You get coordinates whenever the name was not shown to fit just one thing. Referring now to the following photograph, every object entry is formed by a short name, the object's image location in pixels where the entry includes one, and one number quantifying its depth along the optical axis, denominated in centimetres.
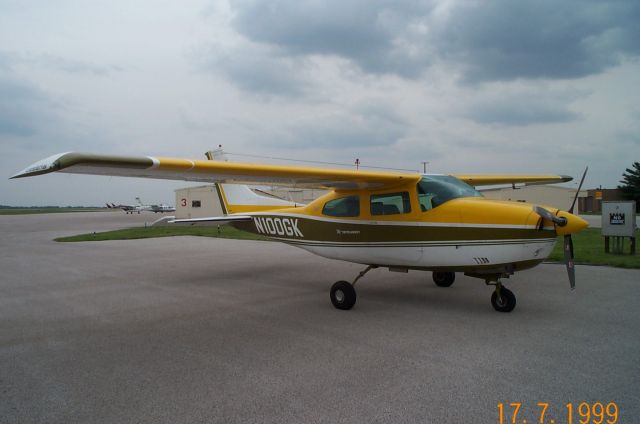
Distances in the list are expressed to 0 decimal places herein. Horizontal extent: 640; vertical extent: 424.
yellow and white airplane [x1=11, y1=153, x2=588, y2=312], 506
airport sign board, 1139
